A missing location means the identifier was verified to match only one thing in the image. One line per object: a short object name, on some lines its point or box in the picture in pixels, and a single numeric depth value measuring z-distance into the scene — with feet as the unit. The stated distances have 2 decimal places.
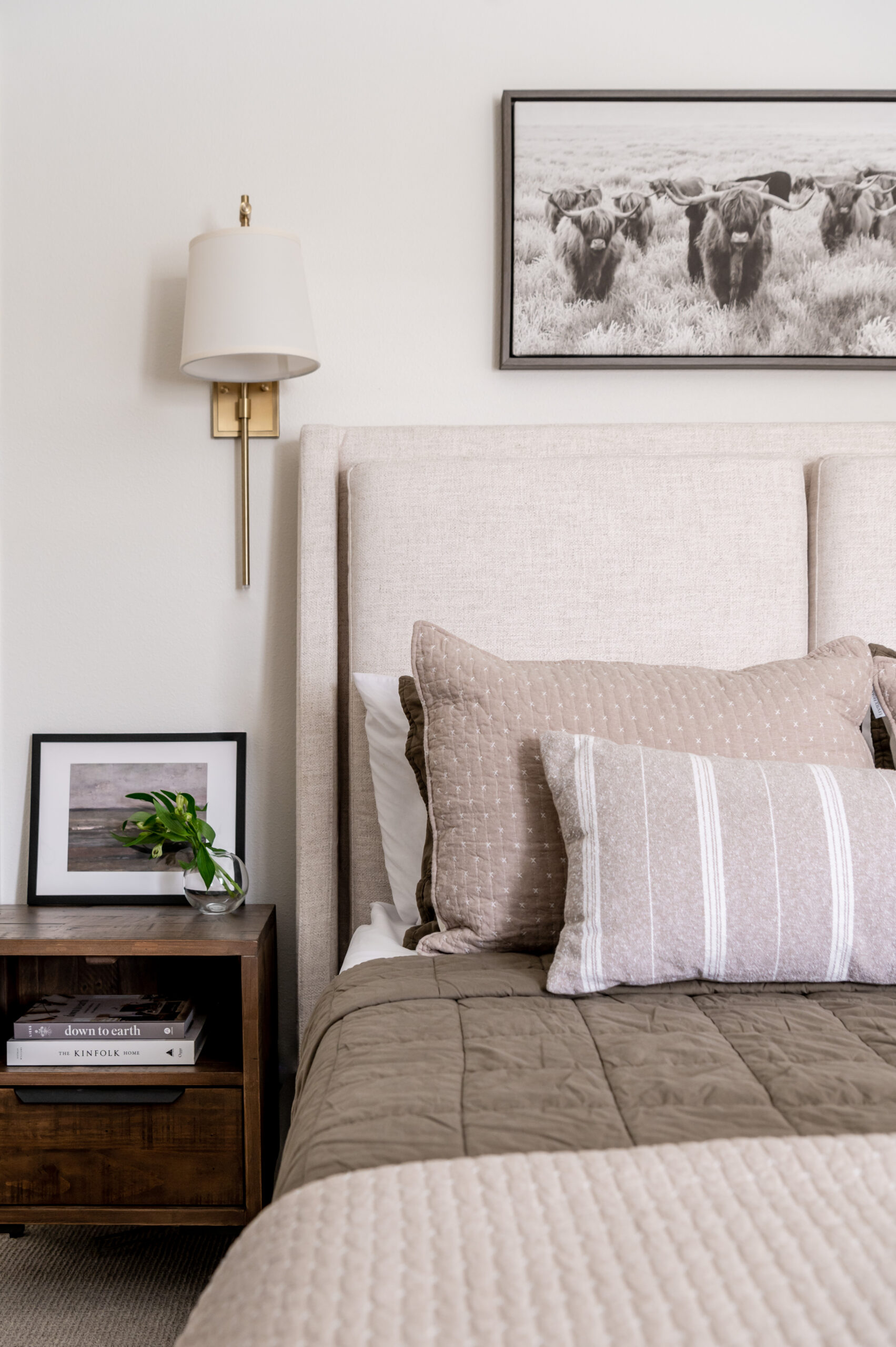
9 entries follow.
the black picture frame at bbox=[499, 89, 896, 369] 5.80
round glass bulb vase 5.40
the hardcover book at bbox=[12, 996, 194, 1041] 4.89
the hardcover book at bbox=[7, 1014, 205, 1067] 4.87
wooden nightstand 4.76
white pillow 4.94
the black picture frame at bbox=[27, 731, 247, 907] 5.76
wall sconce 5.35
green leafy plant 5.40
